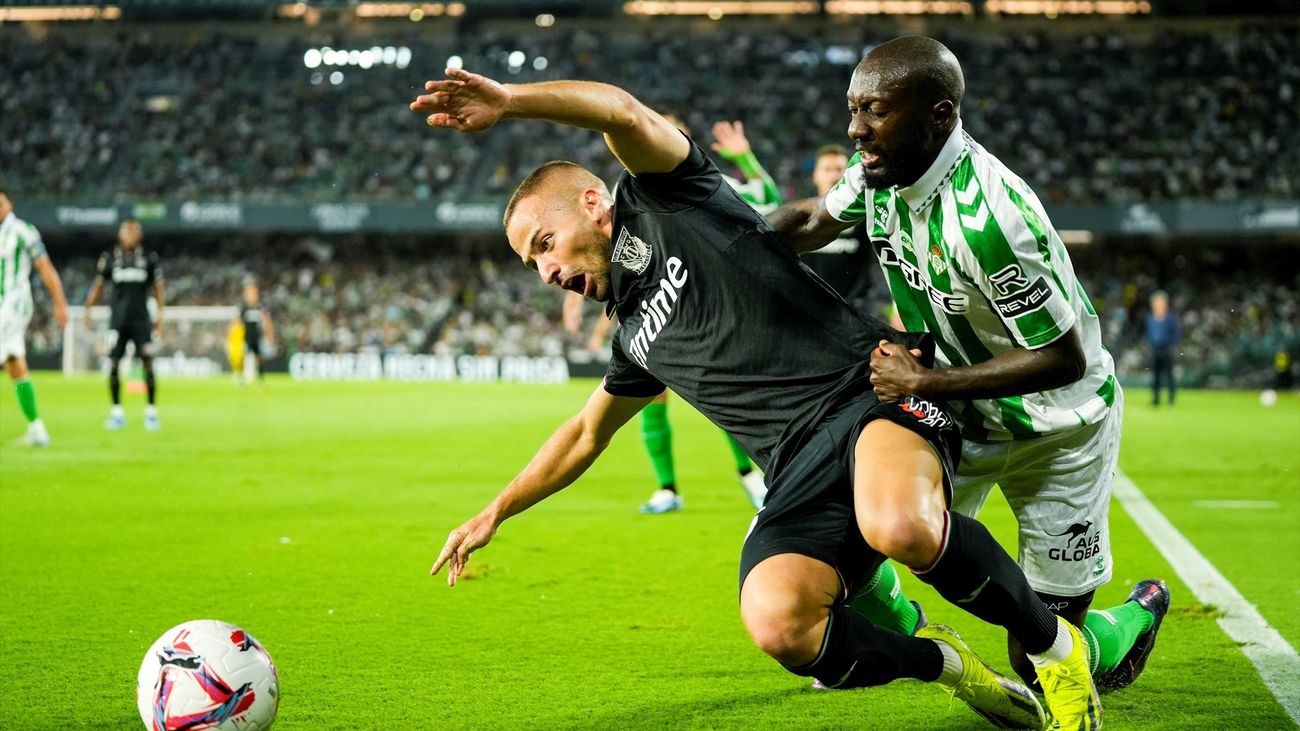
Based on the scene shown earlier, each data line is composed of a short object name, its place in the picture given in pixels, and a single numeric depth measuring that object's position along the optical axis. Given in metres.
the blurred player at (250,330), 23.47
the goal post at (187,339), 29.90
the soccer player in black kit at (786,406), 3.07
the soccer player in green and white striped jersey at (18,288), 11.16
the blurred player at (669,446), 7.53
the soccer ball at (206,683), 3.18
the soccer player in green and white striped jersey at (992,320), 3.15
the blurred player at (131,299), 13.72
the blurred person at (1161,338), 20.72
